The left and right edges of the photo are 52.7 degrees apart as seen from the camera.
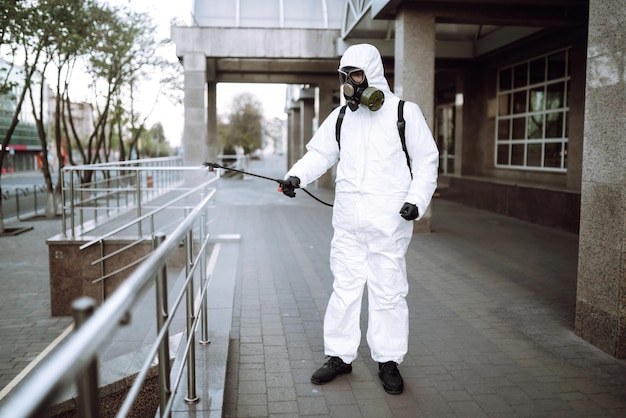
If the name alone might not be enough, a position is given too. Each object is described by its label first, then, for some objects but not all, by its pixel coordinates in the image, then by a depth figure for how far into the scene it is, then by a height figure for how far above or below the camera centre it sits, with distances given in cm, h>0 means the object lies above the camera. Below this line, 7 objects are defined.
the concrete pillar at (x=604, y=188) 447 -24
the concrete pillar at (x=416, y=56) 1080 +168
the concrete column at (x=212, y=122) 2619 +129
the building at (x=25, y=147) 6047 +45
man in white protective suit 391 -32
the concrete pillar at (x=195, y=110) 1805 +122
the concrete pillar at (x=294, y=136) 3284 +98
